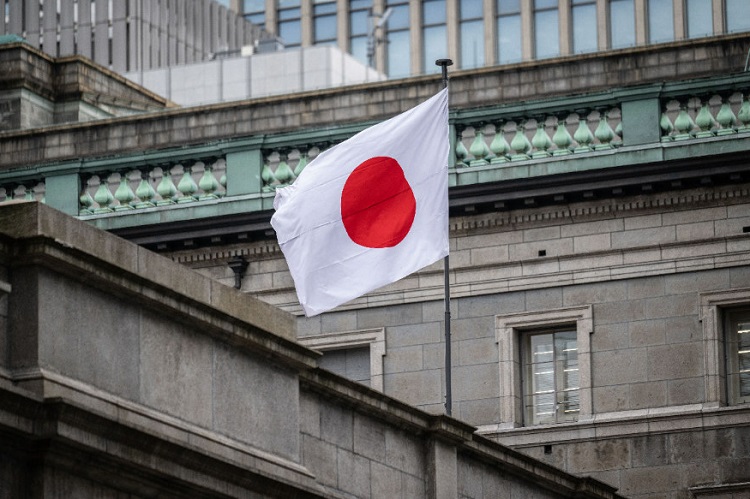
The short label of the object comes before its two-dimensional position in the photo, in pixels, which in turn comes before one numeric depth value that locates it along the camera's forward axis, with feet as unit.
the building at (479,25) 345.72
